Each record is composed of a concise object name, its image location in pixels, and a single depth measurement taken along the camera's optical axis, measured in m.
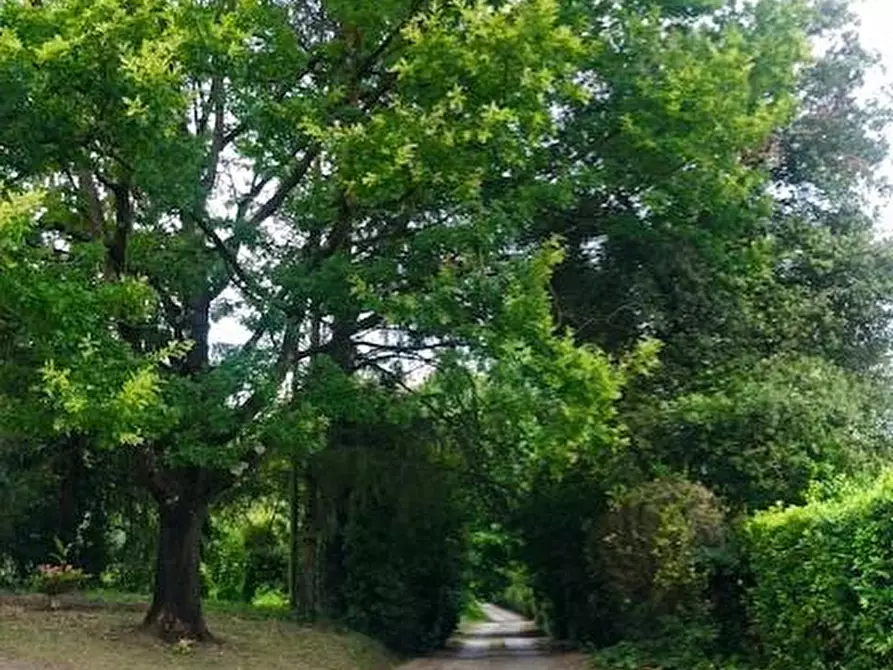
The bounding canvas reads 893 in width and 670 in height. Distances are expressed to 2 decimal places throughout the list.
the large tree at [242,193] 12.82
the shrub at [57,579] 19.80
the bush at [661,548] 17.12
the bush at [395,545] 22.67
